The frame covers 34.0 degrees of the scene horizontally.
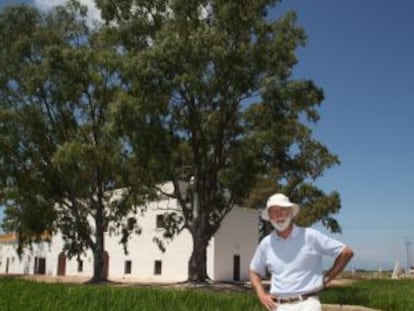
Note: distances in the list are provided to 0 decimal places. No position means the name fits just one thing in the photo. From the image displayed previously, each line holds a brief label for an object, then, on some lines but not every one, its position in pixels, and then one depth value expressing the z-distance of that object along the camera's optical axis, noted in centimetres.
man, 593
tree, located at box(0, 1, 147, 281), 3681
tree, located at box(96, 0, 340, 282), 3134
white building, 5019
